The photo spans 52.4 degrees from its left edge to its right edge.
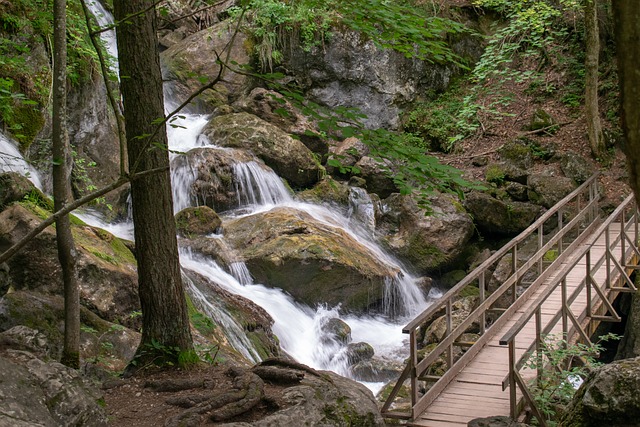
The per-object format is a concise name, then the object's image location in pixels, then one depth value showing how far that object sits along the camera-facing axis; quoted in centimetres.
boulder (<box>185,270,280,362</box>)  844
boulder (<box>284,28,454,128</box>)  1798
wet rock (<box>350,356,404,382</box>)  982
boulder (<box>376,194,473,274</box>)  1359
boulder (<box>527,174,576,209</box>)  1373
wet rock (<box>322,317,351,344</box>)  1072
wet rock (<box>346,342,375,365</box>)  1029
